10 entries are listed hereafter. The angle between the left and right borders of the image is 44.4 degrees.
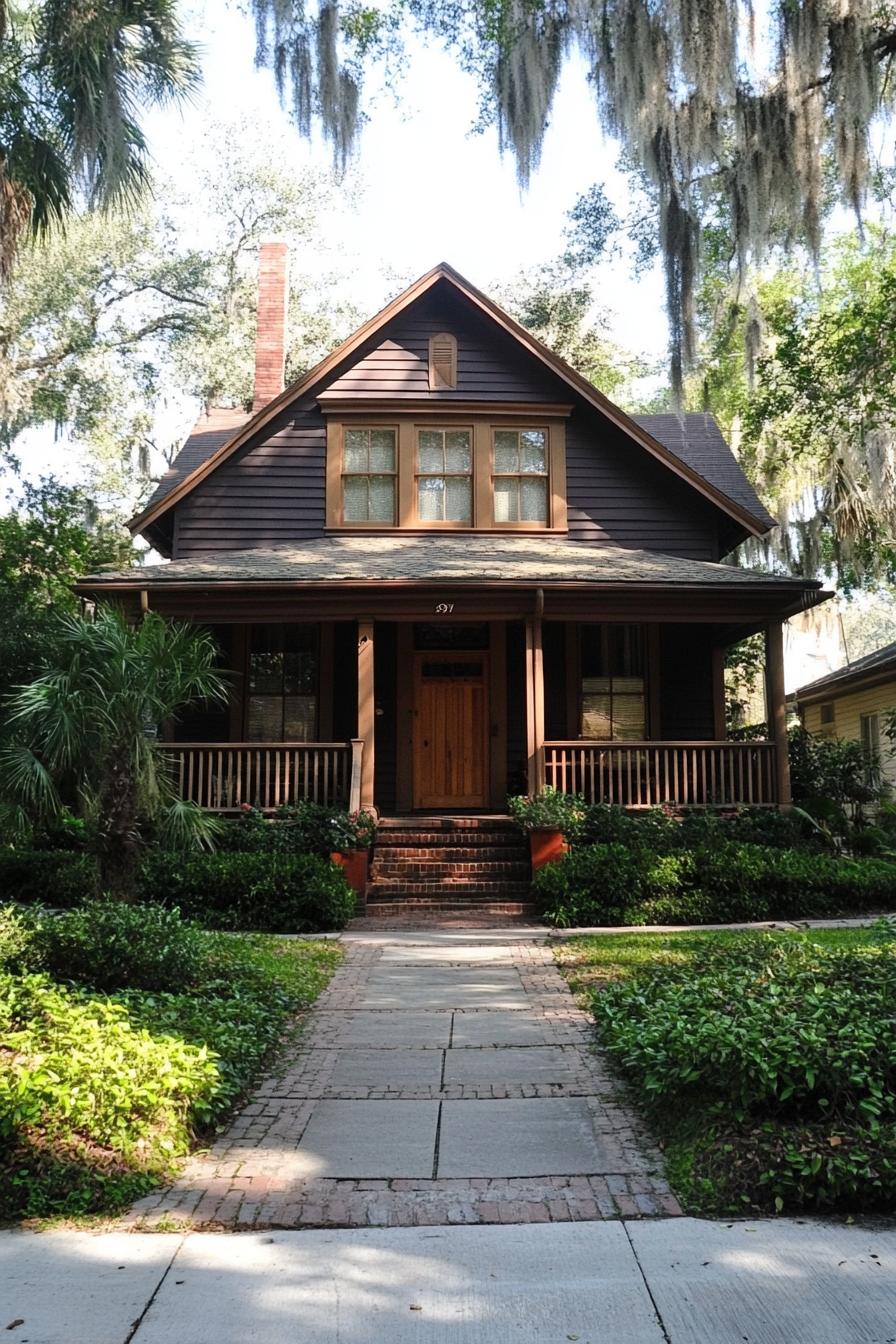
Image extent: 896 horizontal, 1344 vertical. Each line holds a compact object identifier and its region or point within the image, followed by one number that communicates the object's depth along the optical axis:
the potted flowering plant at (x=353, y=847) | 11.31
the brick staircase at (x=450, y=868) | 11.41
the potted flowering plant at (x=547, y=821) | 11.51
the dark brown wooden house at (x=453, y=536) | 14.27
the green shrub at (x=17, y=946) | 6.24
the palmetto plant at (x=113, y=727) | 8.05
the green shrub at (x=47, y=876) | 10.62
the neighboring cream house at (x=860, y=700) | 19.30
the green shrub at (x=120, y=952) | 6.16
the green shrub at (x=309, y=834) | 11.40
